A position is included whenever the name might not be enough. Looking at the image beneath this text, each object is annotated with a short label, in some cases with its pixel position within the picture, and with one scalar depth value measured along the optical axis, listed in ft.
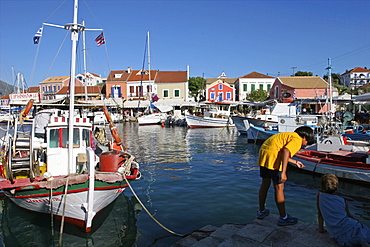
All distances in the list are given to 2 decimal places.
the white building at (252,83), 214.07
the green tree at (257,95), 195.11
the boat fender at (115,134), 35.47
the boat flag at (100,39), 46.80
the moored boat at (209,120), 133.69
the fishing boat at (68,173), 23.07
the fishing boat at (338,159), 35.09
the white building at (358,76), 297.53
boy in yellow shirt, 17.20
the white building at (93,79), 268.82
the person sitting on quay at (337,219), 14.35
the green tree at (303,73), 242.37
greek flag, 30.96
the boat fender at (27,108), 32.50
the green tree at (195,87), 236.63
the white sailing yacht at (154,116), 152.46
